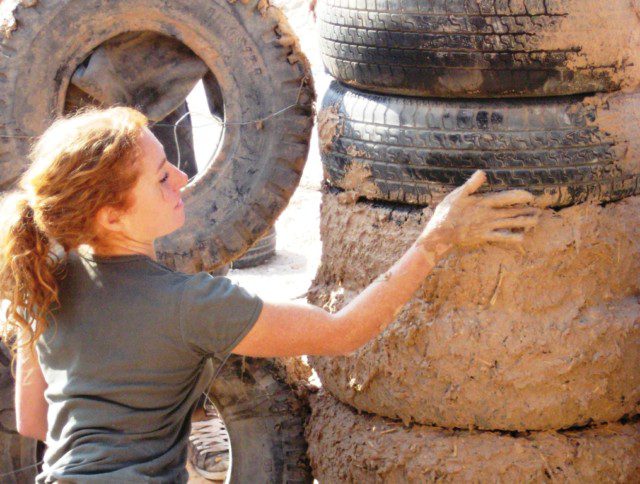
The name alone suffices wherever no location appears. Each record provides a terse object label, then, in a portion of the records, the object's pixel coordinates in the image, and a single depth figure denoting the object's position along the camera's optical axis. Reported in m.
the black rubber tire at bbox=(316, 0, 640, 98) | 2.57
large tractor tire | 3.47
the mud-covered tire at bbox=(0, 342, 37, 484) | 3.38
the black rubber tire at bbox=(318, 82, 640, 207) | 2.66
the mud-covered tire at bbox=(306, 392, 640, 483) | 2.82
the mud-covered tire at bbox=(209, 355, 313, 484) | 3.42
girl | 2.23
